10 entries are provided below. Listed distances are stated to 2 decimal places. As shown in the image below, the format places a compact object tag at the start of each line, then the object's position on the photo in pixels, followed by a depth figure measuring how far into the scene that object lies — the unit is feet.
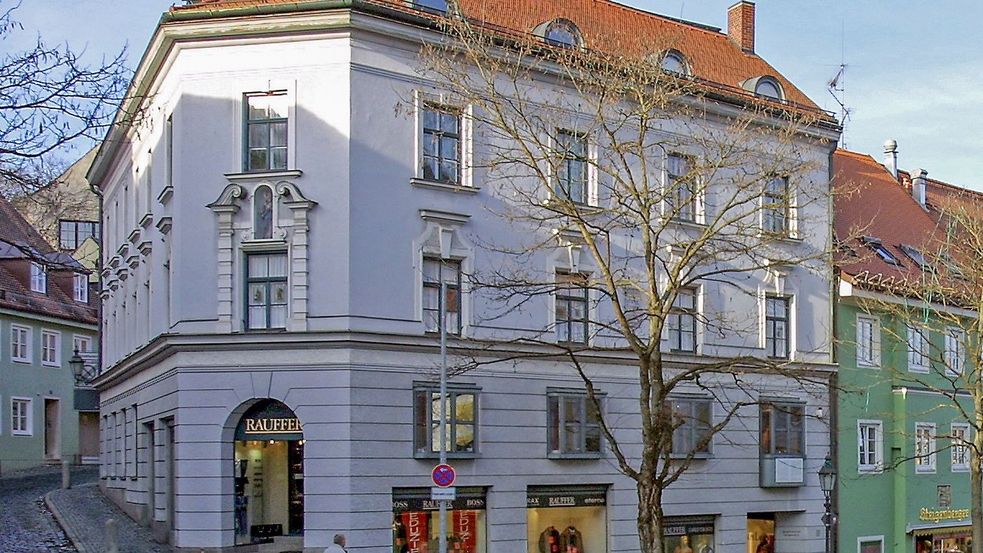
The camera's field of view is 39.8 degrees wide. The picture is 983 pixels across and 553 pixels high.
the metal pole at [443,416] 84.79
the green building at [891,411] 123.54
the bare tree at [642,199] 77.82
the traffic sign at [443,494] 81.61
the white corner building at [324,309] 90.63
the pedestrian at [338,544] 77.98
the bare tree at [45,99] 55.57
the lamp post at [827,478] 99.65
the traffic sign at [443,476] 81.20
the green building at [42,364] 173.88
